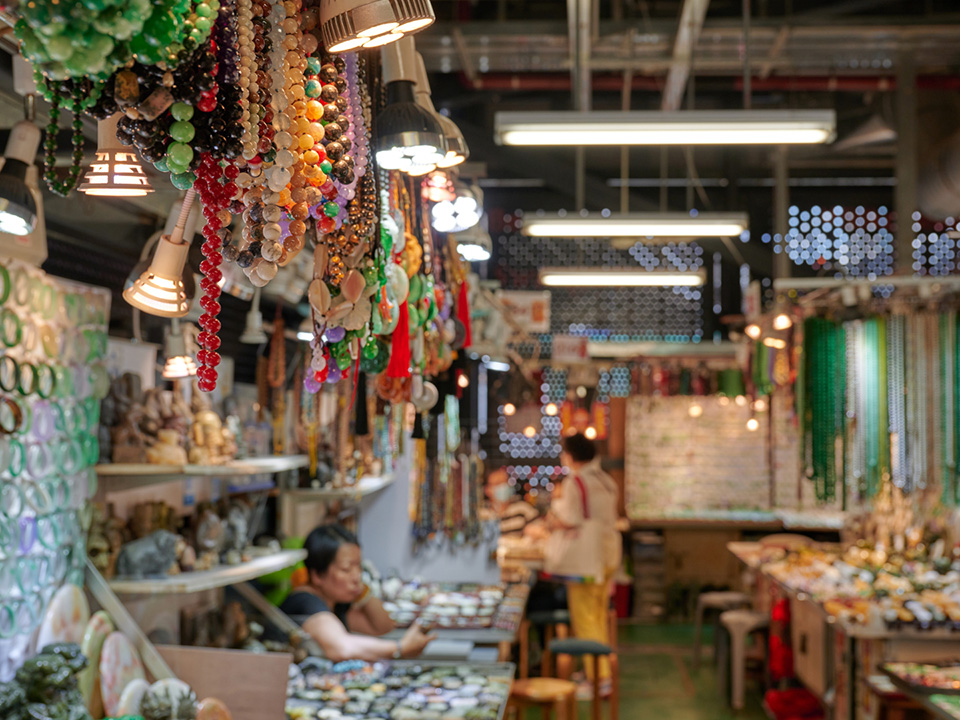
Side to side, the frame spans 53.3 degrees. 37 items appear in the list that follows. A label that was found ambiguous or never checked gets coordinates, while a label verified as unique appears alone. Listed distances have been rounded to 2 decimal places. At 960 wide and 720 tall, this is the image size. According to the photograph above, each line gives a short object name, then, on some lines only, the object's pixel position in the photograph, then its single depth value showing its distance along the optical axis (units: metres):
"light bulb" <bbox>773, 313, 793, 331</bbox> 6.63
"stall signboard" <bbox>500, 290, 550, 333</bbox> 7.46
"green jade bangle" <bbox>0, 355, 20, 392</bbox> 2.55
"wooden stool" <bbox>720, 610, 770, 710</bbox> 7.09
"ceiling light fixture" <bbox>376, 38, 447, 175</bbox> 1.93
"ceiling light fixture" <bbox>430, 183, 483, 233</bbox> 2.87
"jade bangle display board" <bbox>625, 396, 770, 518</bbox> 11.02
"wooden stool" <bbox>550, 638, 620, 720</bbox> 5.83
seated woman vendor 4.26
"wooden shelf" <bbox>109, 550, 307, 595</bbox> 3.01
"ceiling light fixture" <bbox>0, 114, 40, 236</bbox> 1.96
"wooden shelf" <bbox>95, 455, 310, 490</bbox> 3.03
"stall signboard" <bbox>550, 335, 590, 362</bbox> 8.77
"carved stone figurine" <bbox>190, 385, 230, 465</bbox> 3.29
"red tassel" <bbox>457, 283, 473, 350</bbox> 3.42
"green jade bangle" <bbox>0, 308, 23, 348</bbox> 2.55
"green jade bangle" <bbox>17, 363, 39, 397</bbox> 2.63
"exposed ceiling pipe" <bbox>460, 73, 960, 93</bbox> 7.44
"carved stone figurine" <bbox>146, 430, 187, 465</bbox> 3.10
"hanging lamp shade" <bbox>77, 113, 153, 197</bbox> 1.72
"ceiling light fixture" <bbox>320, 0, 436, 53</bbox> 1.40
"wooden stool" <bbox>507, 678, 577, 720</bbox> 5.01
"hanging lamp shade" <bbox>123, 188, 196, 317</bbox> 1.90
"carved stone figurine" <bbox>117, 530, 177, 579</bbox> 3.08
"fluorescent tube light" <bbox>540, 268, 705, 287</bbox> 6.89
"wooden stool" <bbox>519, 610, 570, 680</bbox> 7.07
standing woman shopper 7.19
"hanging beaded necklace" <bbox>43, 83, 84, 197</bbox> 1.30
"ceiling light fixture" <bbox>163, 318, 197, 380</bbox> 2.26
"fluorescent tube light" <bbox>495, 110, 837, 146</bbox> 3.33
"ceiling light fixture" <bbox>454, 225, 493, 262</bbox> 3.42
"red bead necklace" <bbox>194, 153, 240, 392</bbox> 1.28
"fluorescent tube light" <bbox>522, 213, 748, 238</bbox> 5.02
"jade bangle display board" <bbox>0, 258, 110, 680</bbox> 2.60
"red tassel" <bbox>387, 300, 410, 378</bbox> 2.44
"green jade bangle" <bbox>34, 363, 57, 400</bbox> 2.73
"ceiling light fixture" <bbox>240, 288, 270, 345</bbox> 3.71
